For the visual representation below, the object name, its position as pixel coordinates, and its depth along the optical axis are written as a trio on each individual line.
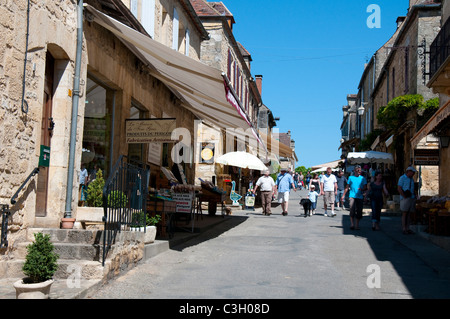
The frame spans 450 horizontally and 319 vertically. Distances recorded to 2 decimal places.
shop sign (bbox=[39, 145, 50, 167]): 7.11
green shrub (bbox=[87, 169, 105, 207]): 7.75
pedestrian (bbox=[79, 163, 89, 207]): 8.66
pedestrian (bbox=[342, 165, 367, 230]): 12.12
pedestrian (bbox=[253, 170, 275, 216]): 16.39
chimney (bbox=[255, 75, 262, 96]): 42.30
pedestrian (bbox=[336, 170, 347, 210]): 20.00
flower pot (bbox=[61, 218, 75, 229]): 7.14
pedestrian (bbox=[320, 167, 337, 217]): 16.38
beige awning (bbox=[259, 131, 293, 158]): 21.36
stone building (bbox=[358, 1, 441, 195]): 17.48
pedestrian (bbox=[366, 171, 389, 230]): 12.23
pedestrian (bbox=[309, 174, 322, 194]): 18.22
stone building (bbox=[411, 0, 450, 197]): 11.20
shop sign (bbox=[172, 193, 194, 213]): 9.94
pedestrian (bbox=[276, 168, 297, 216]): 16.61
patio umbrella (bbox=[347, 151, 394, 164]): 21.38
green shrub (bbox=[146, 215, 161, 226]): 8.36
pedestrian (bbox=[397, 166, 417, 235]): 11.41
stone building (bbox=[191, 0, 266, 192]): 19.92
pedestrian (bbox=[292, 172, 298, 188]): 49.68
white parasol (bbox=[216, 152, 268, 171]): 18.27
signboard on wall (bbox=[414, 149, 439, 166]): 15.07
